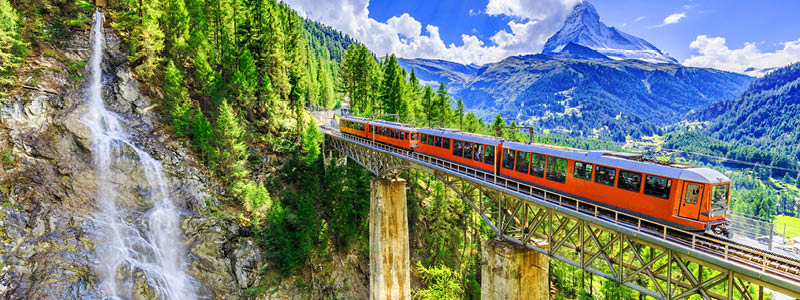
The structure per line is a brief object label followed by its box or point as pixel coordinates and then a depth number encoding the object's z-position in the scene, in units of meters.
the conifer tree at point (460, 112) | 51.50
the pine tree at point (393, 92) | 45.53
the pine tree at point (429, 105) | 48.66
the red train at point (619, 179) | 10.98
